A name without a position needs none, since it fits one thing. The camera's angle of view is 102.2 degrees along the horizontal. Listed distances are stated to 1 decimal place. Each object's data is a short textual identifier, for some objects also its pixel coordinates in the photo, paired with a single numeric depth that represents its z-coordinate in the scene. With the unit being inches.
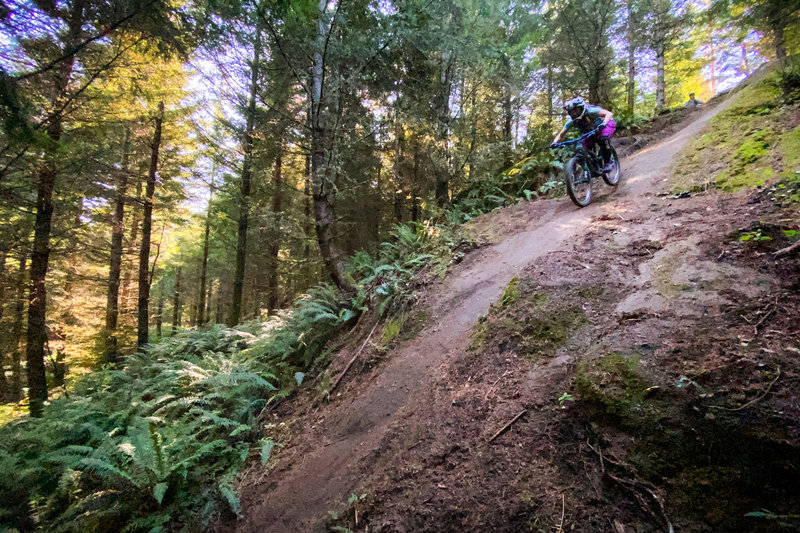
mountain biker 274.4
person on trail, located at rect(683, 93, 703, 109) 501.4
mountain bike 282.5
